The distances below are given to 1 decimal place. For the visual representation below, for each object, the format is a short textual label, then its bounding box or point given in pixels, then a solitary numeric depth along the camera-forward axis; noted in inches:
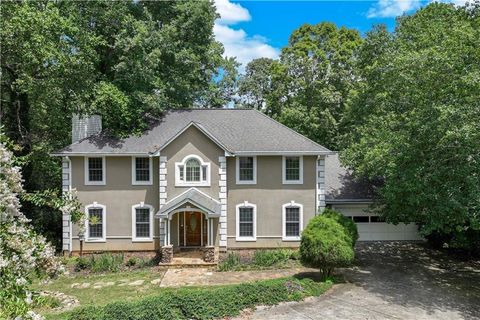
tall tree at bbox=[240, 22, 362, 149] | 1203.9
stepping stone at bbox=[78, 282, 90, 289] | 553.3
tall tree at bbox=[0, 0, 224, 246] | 682.8
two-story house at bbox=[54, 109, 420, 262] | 706.2
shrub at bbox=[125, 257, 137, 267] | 666.2
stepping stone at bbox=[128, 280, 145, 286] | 557.6
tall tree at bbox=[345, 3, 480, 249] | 462.6
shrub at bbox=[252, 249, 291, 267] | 650.8
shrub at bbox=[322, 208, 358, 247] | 593.2
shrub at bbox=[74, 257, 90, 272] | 646.0
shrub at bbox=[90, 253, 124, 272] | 641.0
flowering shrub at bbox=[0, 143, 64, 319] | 178.9
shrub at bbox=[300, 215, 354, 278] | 518.0
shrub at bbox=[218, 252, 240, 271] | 629.3
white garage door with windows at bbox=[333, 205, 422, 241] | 813.9
